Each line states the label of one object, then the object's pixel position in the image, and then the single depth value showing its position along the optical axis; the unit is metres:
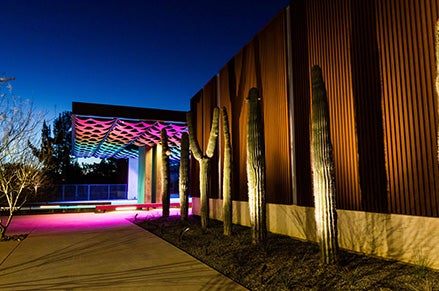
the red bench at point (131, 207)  20.61
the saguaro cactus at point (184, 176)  12.52
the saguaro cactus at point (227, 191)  9.35
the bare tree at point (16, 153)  10.10
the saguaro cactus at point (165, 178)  14.96
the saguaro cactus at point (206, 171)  10.68
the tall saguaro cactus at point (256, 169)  7.82
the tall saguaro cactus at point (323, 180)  5.85
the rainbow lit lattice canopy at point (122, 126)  16.30
